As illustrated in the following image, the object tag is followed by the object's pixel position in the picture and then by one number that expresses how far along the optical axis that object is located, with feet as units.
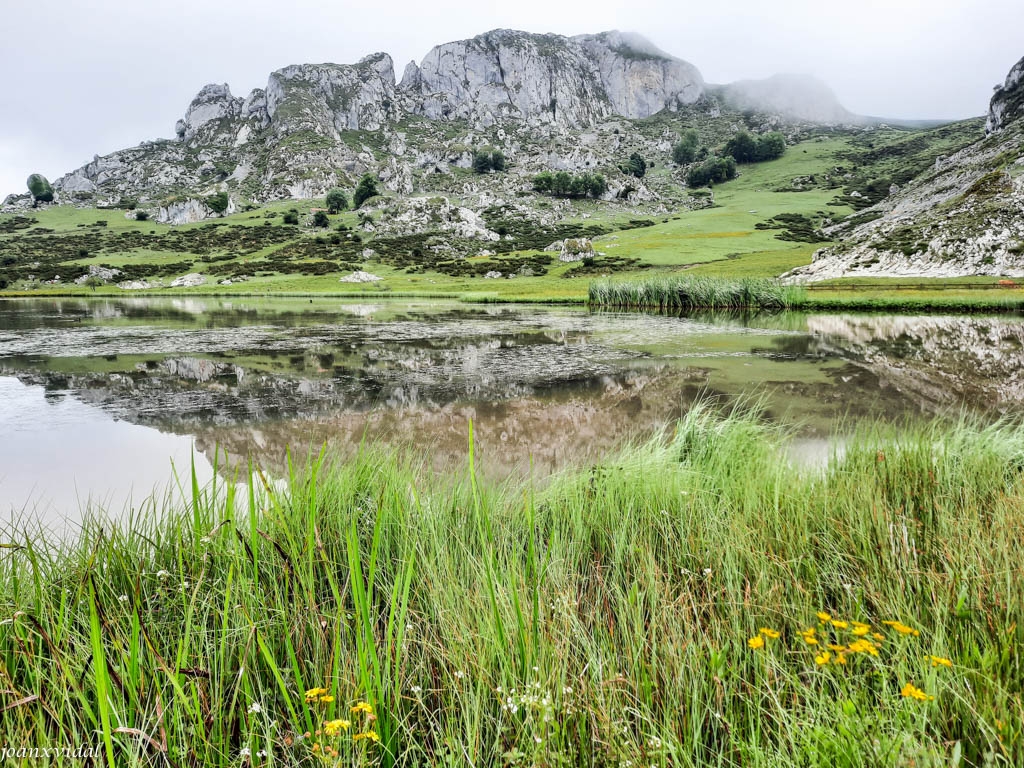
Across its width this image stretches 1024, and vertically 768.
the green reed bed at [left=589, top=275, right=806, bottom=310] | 94.53
